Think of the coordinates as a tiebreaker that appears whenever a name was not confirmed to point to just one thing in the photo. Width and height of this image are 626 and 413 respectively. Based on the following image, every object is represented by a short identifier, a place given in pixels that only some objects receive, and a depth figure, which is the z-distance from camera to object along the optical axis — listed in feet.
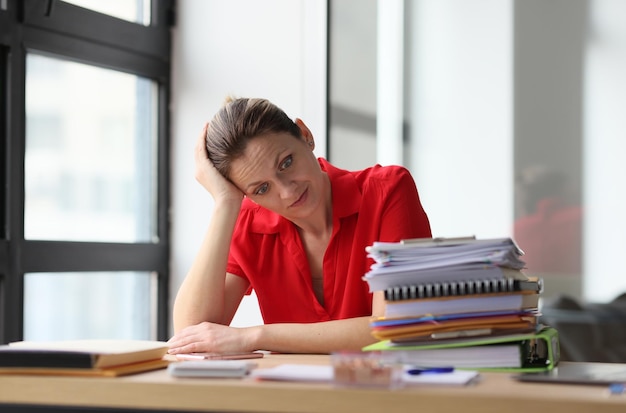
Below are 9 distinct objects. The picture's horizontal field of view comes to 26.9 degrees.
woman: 9.16
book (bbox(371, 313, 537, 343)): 6.81
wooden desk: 5.71
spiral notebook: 6.82
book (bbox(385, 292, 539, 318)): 6.83
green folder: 6.77
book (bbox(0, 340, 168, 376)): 6.54
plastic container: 5.98
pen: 6.32
